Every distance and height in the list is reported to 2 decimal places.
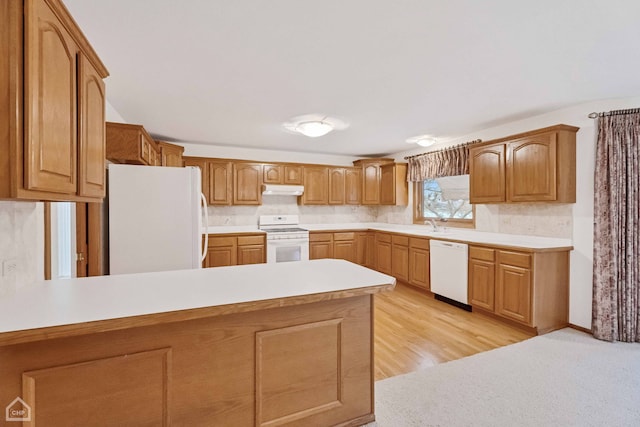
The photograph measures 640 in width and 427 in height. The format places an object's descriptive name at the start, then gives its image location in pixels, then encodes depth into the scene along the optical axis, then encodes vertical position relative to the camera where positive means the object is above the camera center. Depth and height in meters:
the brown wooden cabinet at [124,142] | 2.69 +0.63
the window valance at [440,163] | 4.30 +0.75
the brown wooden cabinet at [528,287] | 2.99 -0.78
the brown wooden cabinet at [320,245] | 5.32 -0.60
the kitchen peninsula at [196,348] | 1.14 -0.60
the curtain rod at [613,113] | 2.76 +0.92
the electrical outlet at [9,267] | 1.42 -0.26
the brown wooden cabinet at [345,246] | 5.50 -0.63
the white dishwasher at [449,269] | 3.71 -0.74
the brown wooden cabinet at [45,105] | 1.00 +0.41
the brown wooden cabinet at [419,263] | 4.32 -0.76
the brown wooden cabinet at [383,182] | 5.53 +0.55
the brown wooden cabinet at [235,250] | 4.52 -0.58
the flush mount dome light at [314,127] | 3.49 +0.99
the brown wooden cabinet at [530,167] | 3.05 +0.48
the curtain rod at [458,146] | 4.12 +0.95
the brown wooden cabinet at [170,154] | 4.12 +0.82
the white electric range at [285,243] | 4.87 -0.51
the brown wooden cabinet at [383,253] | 5.19 -0.72
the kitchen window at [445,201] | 4.55 +0.17
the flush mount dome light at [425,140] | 4.39 +1.04
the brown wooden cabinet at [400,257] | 4.74 -0.74
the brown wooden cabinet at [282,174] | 5.20 +0.66
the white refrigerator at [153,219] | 2.57 -0.06
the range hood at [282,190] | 5.16 +0.38
